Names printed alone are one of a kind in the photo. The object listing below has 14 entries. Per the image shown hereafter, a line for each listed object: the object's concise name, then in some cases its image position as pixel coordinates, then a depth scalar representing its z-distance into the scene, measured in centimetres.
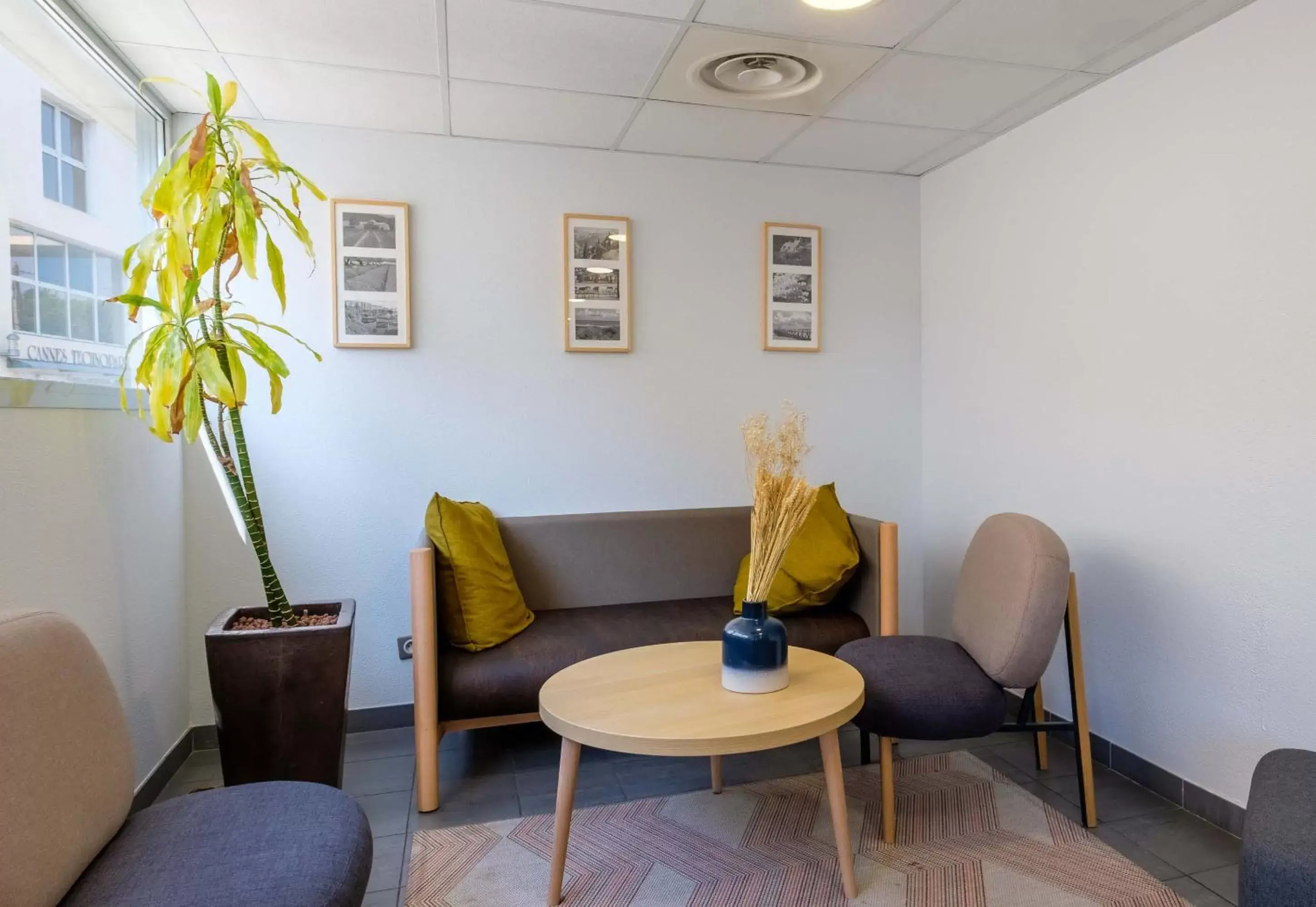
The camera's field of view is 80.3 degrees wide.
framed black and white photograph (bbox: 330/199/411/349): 317
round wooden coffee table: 183
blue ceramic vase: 207
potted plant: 211
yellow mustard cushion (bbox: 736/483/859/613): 306
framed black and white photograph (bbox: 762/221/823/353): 367
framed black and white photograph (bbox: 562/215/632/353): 342
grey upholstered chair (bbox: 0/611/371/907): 128
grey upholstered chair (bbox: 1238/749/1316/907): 140
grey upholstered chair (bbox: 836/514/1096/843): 225
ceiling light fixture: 219
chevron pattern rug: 207
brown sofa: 259
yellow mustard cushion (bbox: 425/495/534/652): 273
